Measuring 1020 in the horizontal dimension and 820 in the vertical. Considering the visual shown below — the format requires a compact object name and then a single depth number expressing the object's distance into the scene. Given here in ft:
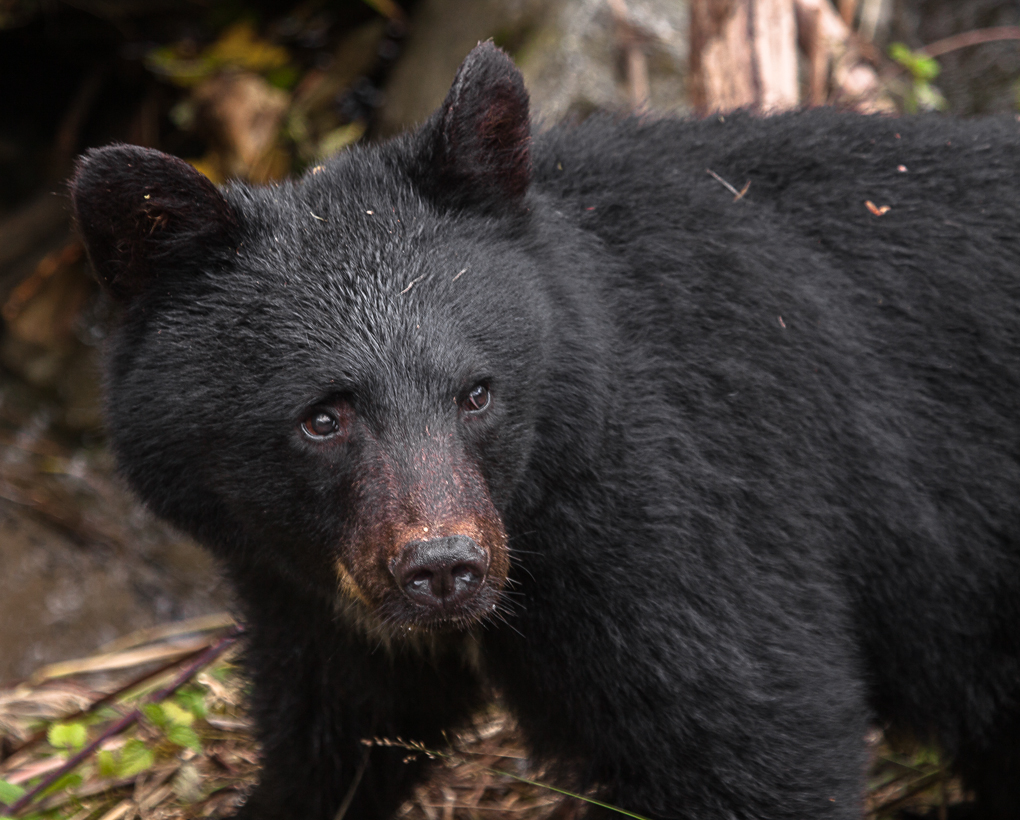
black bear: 19.42
